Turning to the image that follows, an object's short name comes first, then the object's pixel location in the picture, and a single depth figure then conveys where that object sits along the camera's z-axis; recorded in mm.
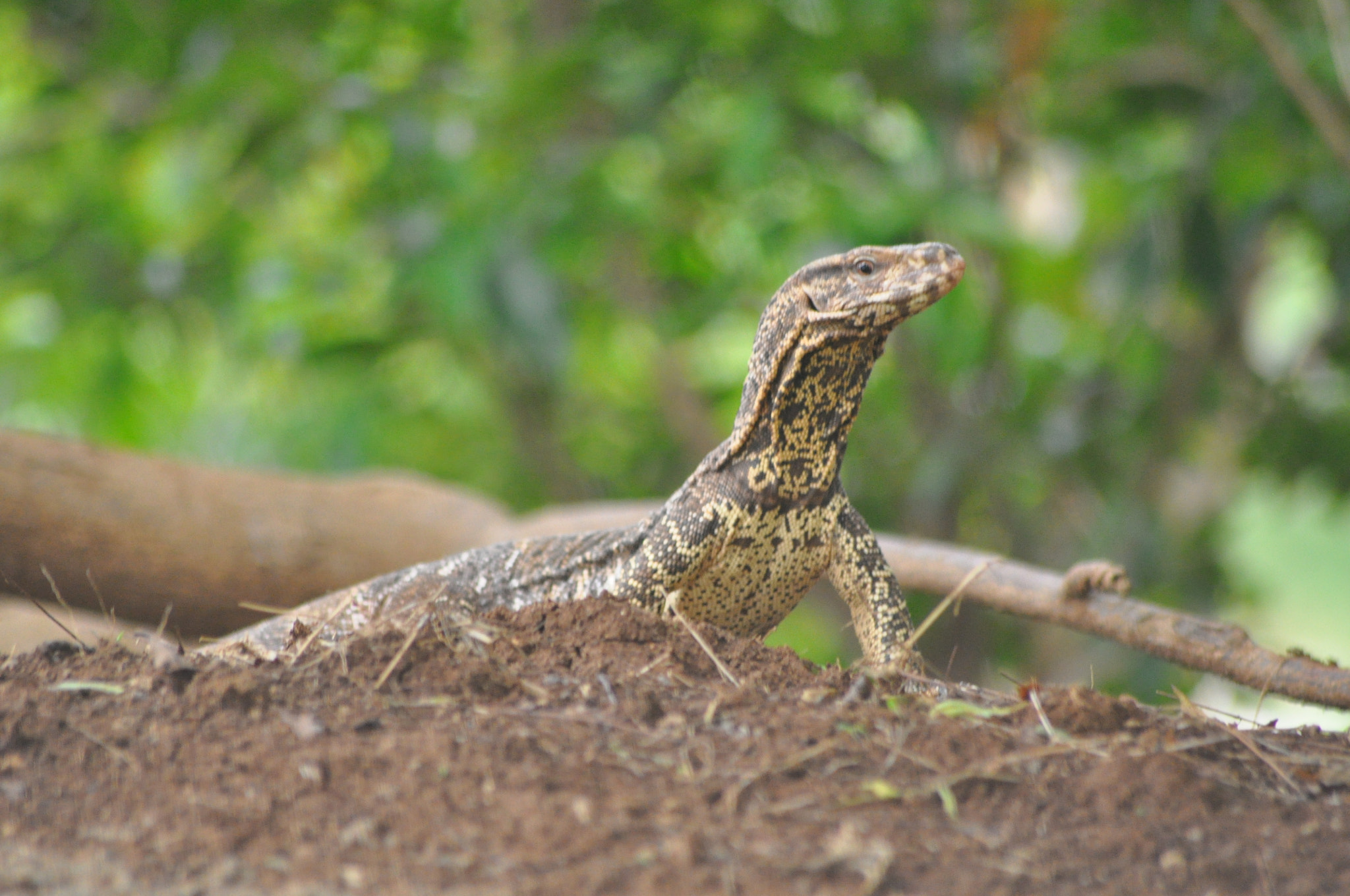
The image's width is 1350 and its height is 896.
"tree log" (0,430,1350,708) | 8859
